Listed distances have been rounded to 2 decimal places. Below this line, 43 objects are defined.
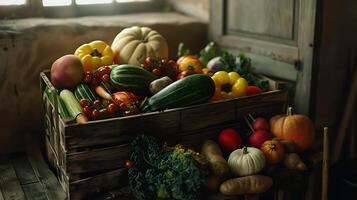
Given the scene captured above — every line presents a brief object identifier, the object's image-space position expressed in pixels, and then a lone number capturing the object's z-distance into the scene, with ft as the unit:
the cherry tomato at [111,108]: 7.41
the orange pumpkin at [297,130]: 8.09
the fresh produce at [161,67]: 8.64
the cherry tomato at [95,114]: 7.34
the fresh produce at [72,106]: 7.25
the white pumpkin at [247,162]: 7.34
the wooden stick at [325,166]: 7.54
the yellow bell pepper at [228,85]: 8.66
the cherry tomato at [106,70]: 8.38
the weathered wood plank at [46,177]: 7.81
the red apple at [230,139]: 8.01
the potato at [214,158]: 7.22
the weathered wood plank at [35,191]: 7.91
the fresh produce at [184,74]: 8.59
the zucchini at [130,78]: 8.11
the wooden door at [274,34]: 9.04
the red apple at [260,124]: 8.22
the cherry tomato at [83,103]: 7.56
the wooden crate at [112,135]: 7.11
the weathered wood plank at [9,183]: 7.96
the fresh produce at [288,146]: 7.92
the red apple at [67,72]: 8.16
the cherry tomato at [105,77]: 8.22
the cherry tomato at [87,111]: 7.38
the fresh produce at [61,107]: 7.55
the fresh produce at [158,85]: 8.11
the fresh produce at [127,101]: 7.60
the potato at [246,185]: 7.08
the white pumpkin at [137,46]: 9.08
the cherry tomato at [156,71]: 8.56
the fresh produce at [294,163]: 7.66
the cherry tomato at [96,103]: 7.56
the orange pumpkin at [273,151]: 7.59
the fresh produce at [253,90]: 8.81
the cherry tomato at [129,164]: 7.22
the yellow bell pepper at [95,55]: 8.75
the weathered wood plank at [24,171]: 8.58
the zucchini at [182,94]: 7.78
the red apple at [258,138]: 7.96
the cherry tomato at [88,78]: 8.27
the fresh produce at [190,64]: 9.21
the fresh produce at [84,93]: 7.92
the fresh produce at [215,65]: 9.77
